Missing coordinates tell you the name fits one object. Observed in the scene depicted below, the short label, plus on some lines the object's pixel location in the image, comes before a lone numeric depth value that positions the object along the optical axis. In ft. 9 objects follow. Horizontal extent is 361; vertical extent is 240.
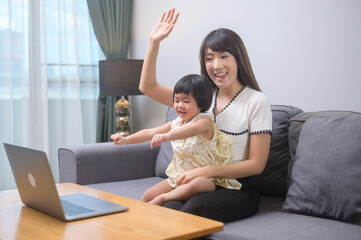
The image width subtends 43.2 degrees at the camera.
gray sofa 5.23
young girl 6.11
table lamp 11.14
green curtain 12.34
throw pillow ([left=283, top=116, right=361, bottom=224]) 5.49
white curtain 11.00
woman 5.76
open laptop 4.32
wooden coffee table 3.90
